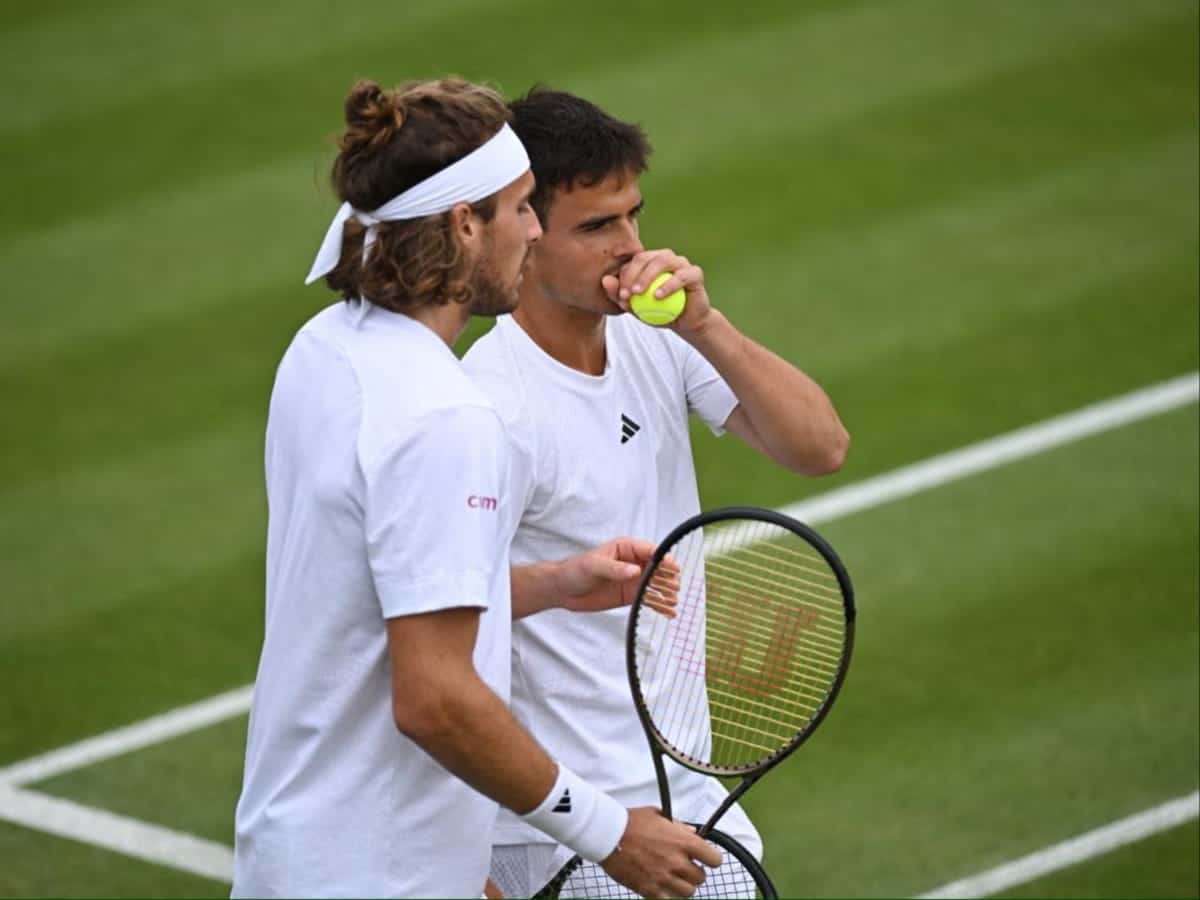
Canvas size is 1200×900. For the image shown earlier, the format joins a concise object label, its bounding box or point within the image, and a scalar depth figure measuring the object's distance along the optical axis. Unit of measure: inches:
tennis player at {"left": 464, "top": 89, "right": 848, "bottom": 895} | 410.0
